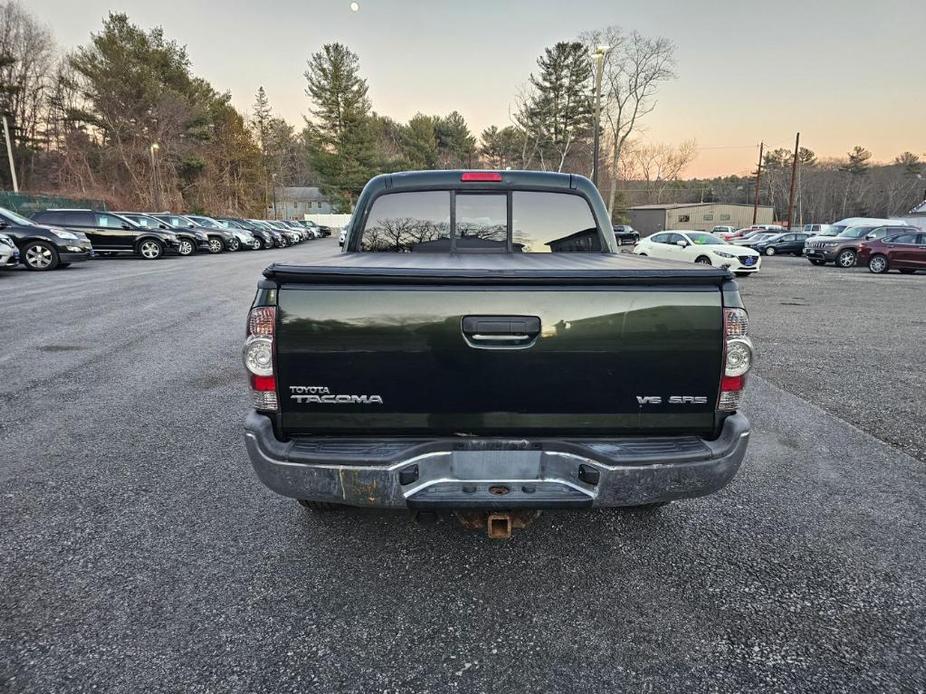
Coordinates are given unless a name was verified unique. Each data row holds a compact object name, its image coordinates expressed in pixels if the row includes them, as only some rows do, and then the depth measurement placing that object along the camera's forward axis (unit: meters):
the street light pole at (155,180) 40.18
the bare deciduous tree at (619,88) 44.81
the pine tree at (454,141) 75.62
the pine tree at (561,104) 55.28
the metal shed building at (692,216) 69.00
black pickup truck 2.01
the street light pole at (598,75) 23.31
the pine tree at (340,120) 62.75
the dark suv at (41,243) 14.66
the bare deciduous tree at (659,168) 60.53
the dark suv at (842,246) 21.02
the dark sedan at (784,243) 31.09
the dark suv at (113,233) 18.58
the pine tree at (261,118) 74.38
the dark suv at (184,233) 22.77
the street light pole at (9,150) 36.01
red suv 18.53
